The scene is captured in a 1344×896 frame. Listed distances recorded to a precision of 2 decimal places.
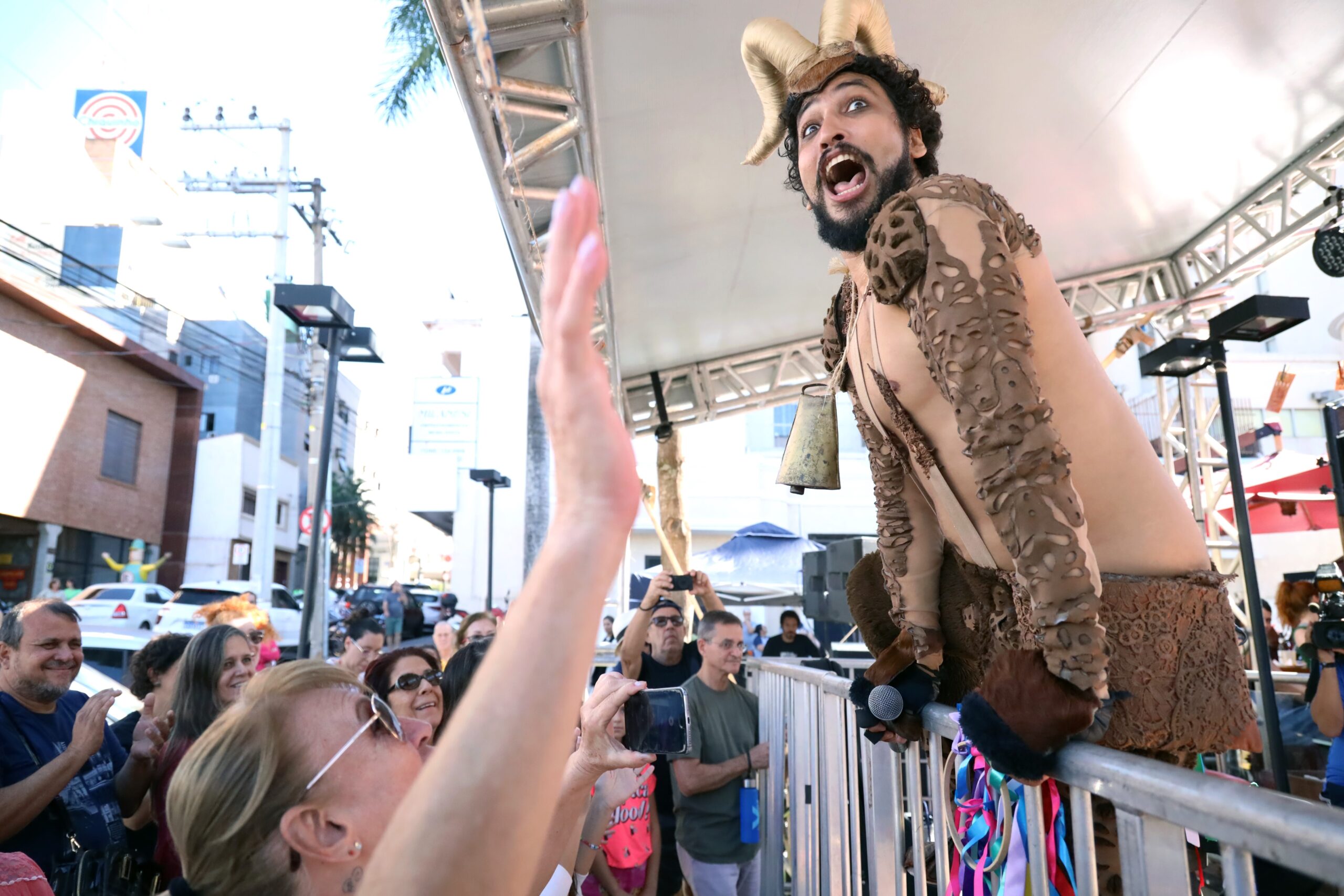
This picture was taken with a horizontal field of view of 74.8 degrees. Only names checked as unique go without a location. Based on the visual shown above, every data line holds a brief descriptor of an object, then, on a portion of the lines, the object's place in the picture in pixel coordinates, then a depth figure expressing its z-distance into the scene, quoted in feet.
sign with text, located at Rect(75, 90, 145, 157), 74.69
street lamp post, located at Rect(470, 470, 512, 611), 50.75
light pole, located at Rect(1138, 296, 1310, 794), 15.06
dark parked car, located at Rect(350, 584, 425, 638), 64.67
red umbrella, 27.32
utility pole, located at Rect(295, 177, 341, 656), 20.77
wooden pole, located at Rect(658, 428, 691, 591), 35.24
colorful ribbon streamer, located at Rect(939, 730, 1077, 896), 3.86
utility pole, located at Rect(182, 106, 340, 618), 56.18
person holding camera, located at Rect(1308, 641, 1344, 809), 11.89
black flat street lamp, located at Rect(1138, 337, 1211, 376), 19.08
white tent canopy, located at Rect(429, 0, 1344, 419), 14.53
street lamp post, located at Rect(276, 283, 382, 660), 19.11
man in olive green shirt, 13.39
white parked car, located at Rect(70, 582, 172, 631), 46.14
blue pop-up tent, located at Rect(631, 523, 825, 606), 42.27
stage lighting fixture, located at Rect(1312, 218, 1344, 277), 20.74
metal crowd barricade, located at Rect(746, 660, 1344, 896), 2.27
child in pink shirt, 11.89
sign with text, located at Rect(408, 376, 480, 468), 51.11
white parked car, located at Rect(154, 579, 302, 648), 42.68
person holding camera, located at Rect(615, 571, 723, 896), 14.73
